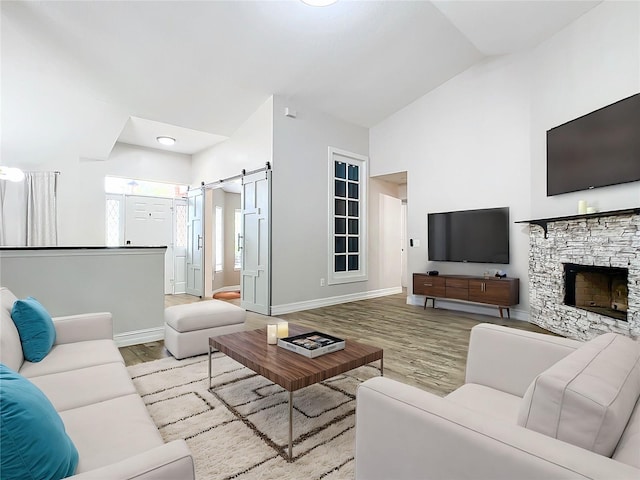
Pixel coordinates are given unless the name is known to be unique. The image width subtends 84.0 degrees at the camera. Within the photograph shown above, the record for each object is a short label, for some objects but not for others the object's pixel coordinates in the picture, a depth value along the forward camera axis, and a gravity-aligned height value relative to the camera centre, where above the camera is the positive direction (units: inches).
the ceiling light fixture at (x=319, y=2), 133.1 +91.2
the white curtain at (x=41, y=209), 215.3 +22.1
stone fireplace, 127.0 -13.0
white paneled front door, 264.5 +16.2
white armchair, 30.5 -19.8
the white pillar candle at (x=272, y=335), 94.7 -24.4
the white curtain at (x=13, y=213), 210.1 +19.2
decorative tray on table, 84.4 -24.9
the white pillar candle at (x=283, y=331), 97.7 -23.9
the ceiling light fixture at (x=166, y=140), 243.8 +72.6
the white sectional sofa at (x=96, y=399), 36.3 -26.2
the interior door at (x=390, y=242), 267.4 +1.4
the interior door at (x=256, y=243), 200.4 +0.7
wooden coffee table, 72.1 -26.7
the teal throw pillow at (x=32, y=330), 79.1 -19.5
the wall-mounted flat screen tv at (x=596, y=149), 130.6 +38.4
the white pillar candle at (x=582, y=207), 148.1 +15.2
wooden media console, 182.1 -25.0
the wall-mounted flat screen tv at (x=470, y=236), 192.7 +4.6
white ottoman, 121.7 -28.8
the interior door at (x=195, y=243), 267.7 +1.0
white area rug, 65.6 -40.4
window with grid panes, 233.3 +18.1
